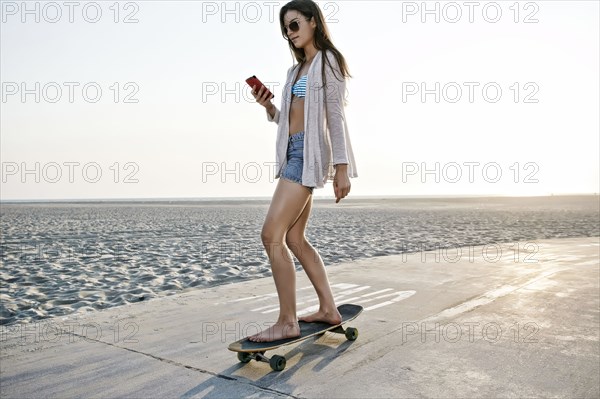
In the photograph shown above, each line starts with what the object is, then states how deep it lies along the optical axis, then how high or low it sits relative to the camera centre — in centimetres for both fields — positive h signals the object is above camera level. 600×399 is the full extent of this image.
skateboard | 314 -96
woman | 330 +37
